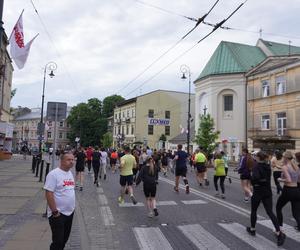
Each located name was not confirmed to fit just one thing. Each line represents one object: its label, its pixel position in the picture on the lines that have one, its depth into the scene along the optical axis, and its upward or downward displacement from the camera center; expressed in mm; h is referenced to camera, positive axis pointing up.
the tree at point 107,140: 50078 -691
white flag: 8316 +2998
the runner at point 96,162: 10889 -1097
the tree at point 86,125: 56236 +2662
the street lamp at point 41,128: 18019 +524
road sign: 6928 +704
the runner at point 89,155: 14505 -1058
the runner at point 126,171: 7674 -1025
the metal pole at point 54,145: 6127 -247
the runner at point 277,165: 8574 -813
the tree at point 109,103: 57006 +7676
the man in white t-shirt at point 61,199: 3343 -855
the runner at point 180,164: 9354 -940
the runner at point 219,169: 8744 -1022
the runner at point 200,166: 10787 -1144
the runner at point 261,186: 4875 -875
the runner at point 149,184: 6184 -1124
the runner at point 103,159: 12519 -1107
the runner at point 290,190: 5029 -967
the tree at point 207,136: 25707 +365
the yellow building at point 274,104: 22365 +3599
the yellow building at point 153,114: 43757 +4251
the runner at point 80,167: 9830 -1206
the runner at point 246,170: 8118 -970
